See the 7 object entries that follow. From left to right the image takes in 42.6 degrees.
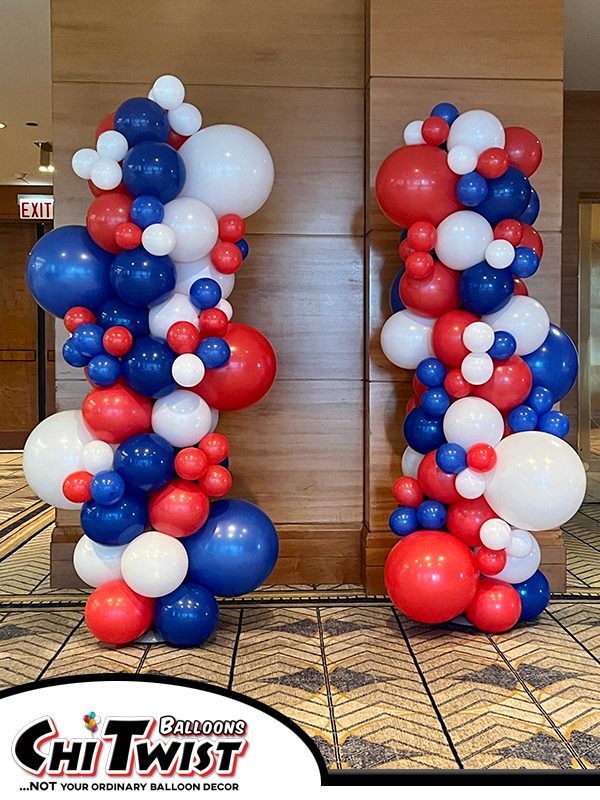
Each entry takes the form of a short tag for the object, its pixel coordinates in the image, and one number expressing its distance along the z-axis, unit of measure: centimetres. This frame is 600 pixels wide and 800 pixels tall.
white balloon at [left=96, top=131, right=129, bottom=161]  255
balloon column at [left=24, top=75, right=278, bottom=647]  251
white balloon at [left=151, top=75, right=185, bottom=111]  258
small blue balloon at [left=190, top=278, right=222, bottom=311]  257
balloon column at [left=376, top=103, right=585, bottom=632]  263
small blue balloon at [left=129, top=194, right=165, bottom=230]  248
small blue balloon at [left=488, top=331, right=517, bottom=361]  267
